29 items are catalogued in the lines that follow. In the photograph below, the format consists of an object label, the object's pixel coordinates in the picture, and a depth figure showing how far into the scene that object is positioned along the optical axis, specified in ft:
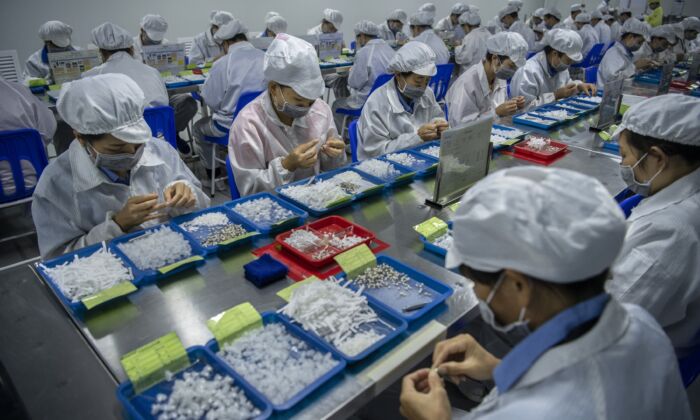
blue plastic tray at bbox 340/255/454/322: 4.13
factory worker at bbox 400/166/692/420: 2.46
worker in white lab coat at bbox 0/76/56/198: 8.79
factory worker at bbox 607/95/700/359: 4.51
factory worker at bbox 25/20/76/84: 16.24
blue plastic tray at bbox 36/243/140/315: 4.08
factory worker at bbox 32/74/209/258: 5.02
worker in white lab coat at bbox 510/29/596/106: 12.71
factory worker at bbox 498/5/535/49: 28.91
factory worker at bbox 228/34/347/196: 6.97
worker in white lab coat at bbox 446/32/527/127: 11.59
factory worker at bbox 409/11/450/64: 20.89
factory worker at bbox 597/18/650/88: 17.76
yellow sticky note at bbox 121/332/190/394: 3.22
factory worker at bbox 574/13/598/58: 26.45
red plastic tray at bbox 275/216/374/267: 4.91
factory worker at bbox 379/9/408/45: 28.14
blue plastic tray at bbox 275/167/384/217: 6.10
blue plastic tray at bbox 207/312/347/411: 3.14
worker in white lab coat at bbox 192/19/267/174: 13.03
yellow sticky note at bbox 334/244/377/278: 4.61
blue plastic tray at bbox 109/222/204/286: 4.52
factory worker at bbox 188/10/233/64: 21.30
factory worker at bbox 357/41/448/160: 9.05
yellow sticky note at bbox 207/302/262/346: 3.67
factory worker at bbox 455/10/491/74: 22.99
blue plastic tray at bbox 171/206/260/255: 5.10
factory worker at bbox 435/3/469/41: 30.11
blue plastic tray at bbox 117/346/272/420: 3.03
